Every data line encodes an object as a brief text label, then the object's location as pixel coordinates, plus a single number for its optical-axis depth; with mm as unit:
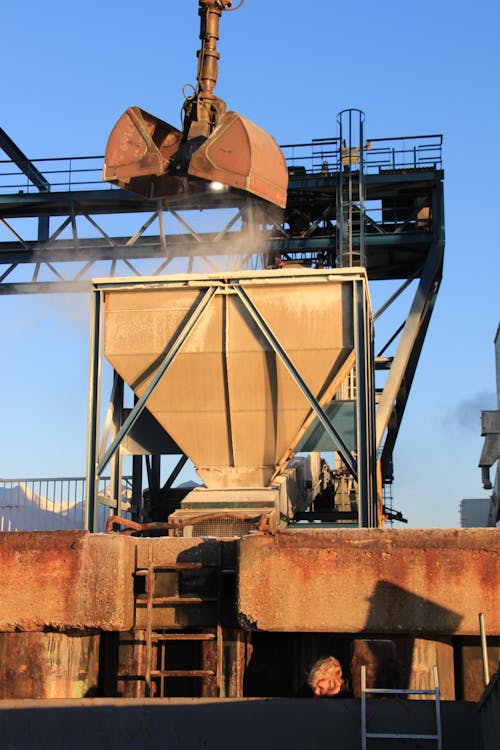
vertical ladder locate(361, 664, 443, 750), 8789
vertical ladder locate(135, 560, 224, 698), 10711
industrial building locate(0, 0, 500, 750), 9773
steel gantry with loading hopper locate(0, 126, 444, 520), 26859
